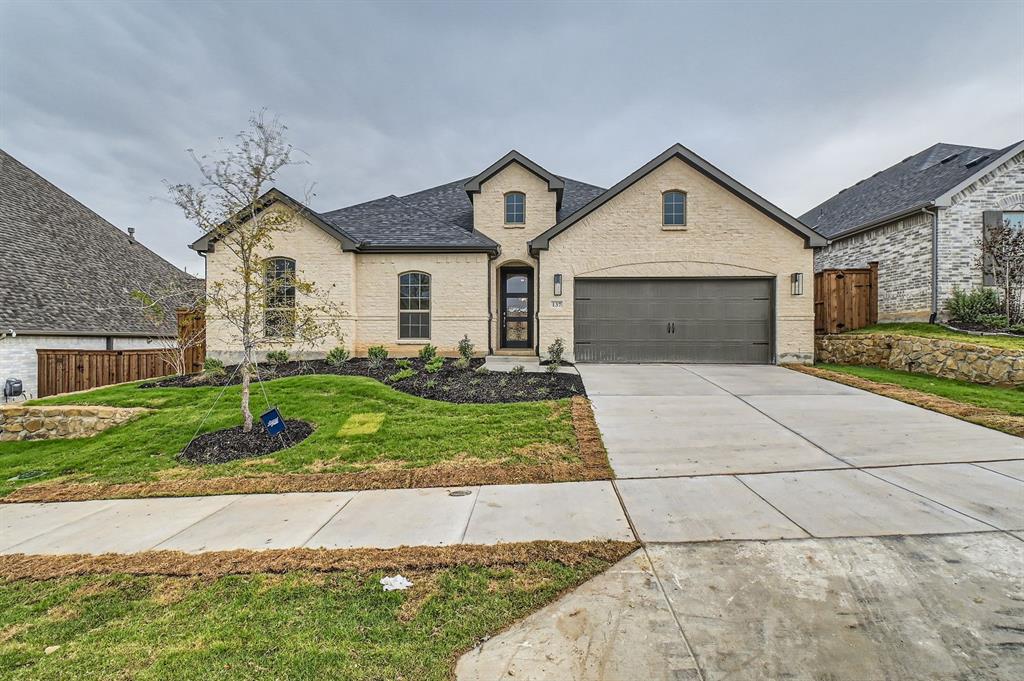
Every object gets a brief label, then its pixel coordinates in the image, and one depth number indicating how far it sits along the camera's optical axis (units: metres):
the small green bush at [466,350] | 11.85
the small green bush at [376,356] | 11.32
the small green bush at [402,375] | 9.62
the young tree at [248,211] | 6.27
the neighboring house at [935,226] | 11.77
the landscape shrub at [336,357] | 11.47
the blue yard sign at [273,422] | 6.27
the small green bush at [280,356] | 11.77
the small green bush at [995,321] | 10.65
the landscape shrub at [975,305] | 11.15
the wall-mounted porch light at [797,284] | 11.77
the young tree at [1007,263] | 11.05
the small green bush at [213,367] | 10.36
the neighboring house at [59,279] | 11.08
